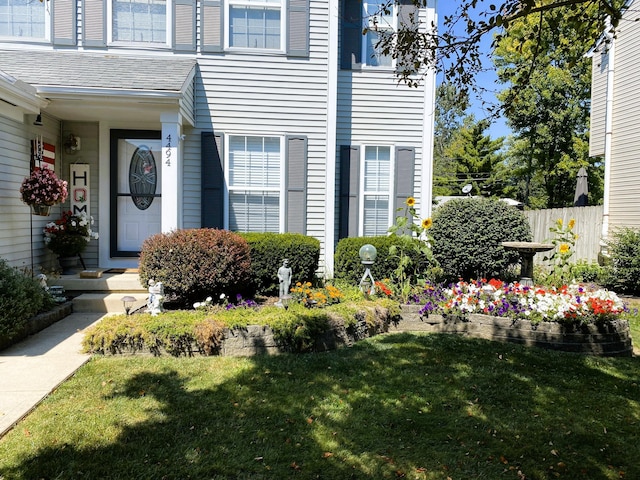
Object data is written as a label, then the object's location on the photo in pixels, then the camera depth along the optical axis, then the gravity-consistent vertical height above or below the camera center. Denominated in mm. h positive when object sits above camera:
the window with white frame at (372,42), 7973 +3150
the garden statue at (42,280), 5646 -944
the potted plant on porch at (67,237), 6637 -437
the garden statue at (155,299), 4979 -1016
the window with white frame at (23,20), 7102 +3080
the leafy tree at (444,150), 28188 +5031
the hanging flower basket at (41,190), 5914 +242
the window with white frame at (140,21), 7332 +3189
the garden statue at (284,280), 5598 -868
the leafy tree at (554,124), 19703 +4430
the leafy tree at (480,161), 27531 +3507
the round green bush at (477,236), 7441 -356
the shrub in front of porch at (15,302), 4355 -991
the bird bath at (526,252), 6418 -547
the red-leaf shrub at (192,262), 5480 -655
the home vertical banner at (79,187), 7336 +365
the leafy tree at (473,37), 3572 +1580
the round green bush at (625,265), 8633 -952
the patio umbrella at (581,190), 13930 +874
